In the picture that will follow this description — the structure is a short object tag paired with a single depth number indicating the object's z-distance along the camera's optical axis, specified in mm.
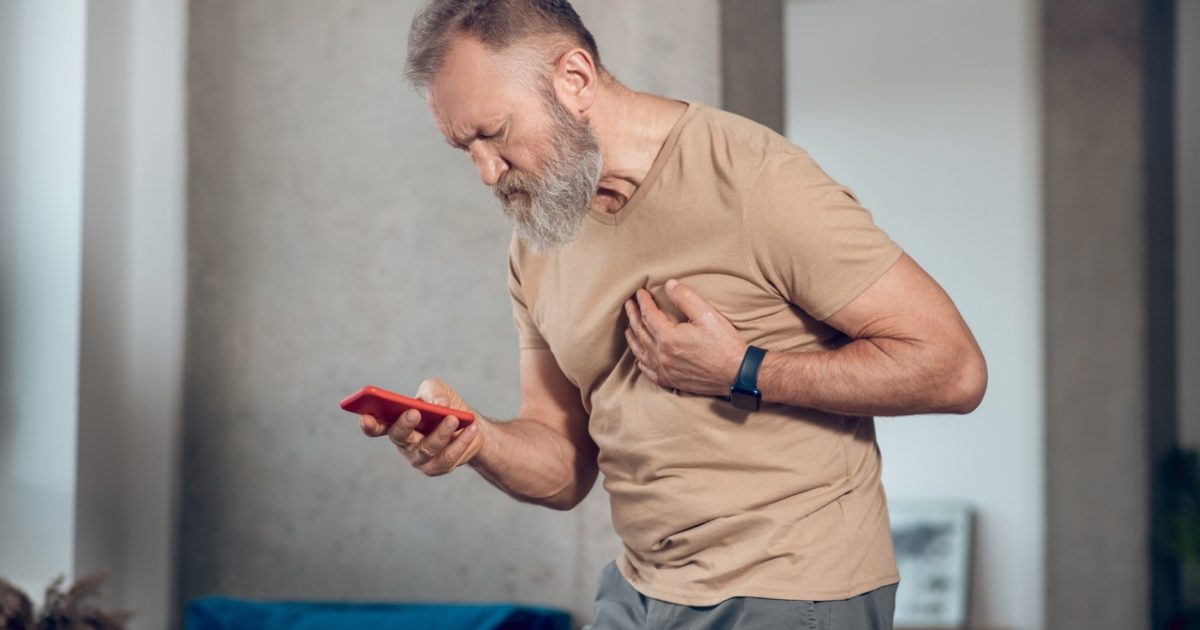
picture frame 5270
